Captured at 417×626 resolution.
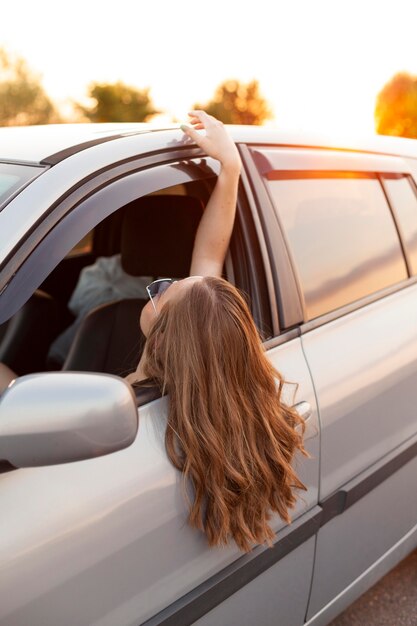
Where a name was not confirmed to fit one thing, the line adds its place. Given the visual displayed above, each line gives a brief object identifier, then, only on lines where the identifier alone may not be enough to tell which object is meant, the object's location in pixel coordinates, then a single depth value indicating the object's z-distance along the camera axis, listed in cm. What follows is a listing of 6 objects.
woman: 136
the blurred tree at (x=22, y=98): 3928
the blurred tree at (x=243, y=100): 6362
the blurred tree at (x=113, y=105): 4941
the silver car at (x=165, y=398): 113
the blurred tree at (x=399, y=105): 3625
